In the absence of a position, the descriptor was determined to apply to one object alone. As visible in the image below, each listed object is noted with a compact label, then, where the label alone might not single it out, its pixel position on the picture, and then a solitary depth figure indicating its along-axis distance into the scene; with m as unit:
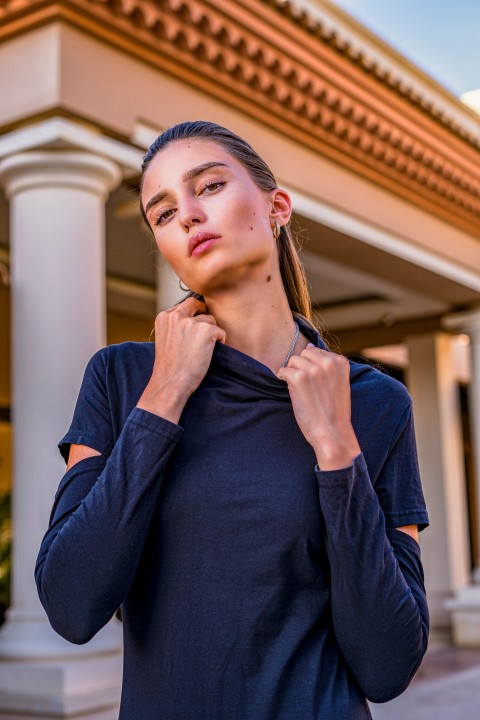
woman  1.27
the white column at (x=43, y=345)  4.96
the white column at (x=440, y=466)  11.41
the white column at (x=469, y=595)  10.58
